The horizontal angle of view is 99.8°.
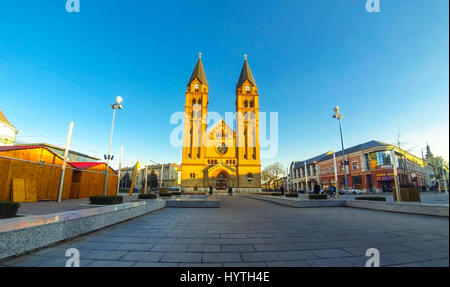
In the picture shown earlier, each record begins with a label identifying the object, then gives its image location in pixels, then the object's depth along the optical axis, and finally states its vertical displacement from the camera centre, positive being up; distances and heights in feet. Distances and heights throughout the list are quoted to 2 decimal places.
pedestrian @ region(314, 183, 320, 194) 60.59 -4.06
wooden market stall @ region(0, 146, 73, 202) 41.34 +0.50
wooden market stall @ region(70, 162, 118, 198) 61.36 -1.39
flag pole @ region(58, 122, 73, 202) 45.62 +8.64
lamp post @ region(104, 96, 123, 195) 60.95 +22.38
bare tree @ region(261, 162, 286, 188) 205.67 +4.88
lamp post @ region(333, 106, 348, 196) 58.49 +18.66
